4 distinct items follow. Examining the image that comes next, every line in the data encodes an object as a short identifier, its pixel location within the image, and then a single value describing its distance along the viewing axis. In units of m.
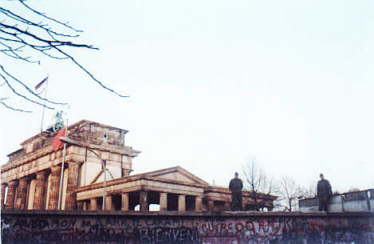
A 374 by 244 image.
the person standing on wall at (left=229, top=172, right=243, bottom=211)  17.58
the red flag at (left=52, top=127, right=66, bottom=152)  32.17
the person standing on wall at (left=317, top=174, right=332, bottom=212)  17.52
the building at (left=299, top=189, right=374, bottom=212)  17.91
